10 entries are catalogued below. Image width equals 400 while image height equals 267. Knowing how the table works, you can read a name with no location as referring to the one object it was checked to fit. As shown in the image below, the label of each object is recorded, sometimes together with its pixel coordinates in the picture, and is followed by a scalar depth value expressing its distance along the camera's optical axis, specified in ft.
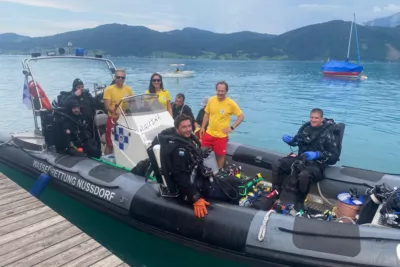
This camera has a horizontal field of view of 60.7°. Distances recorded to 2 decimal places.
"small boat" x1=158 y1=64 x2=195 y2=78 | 111.24
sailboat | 123.13
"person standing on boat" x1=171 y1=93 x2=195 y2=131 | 21.26
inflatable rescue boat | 10.73
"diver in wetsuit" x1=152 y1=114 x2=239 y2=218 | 11.68
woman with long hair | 19.57
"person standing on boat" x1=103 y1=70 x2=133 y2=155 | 18.43
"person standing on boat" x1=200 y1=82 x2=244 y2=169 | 17.20
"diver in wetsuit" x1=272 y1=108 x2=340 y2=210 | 14.67
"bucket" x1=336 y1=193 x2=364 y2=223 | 13.02
